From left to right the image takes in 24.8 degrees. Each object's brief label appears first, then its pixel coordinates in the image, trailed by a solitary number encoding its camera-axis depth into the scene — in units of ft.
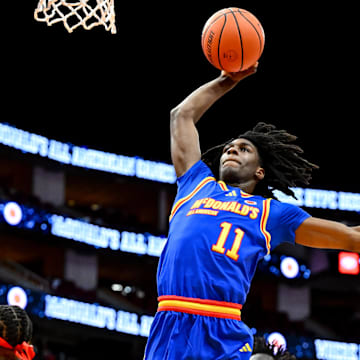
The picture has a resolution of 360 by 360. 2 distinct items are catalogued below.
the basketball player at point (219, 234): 14.55
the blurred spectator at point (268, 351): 21.25
